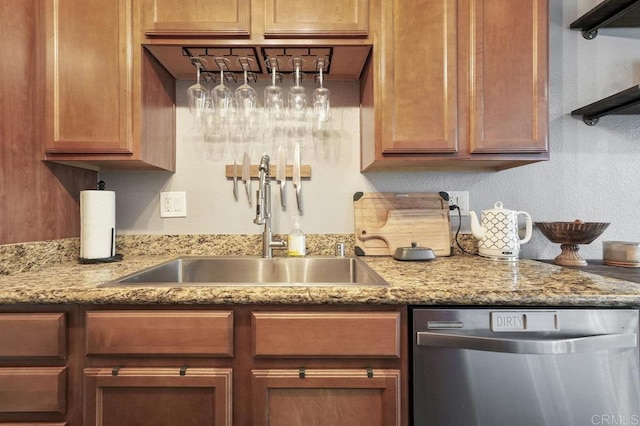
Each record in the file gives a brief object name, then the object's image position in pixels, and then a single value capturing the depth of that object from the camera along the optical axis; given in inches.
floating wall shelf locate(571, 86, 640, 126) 52.1
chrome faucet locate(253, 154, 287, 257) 57.7
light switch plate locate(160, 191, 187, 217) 63.2
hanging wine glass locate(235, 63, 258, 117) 58.0
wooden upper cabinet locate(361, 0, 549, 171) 49.1
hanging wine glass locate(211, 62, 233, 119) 57.5
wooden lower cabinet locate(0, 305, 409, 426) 36.2
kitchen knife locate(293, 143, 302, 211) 59.6
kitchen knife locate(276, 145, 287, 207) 60.1
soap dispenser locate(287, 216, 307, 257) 59.8
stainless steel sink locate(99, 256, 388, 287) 59.0
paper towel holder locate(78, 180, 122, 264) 53.5
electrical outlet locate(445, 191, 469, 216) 63.6
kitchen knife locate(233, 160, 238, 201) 62.3
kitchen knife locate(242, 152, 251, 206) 61.6
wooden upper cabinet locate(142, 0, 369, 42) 49.2
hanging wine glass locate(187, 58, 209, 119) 56.7
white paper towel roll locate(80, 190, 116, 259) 52.9
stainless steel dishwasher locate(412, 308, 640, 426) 35.7
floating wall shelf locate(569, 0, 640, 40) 55.2
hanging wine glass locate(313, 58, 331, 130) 56.3
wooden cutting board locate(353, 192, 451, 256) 61.2
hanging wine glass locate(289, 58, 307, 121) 56.1
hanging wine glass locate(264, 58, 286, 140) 57.8
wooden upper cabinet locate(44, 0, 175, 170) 49.3
